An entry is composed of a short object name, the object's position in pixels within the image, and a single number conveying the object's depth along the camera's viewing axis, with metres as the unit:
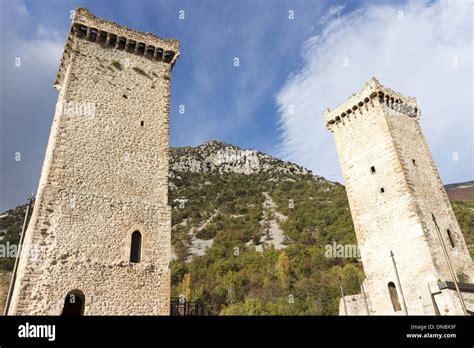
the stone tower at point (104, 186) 11.59
